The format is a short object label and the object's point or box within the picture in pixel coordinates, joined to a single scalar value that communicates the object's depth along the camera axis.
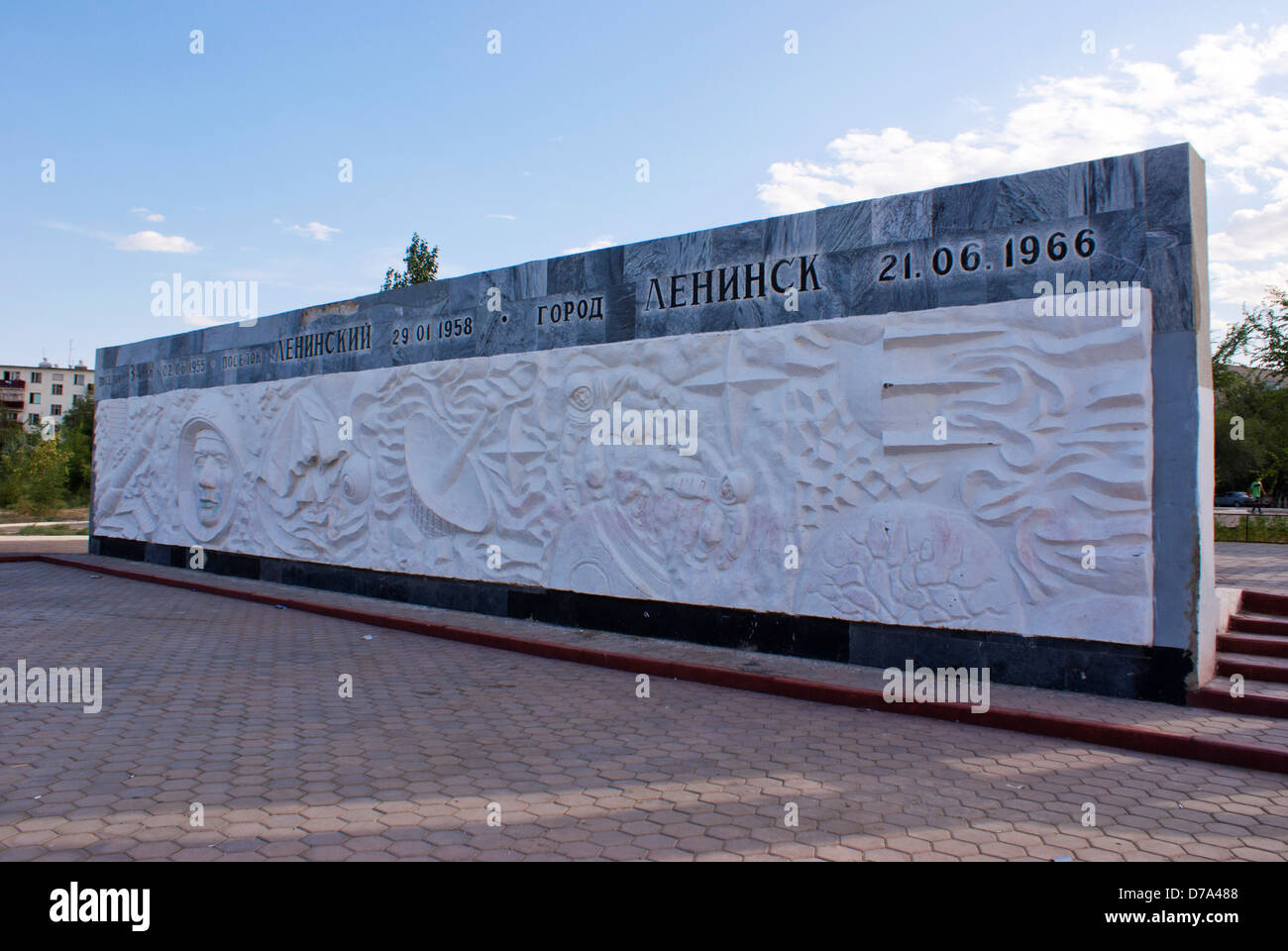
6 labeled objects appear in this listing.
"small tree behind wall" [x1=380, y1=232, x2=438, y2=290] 23.91
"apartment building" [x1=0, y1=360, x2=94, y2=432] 73.19
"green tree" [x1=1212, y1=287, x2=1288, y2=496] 19.88
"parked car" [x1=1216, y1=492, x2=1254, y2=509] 32.03
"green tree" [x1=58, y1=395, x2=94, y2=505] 33.06
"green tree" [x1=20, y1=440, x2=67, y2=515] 28.50
